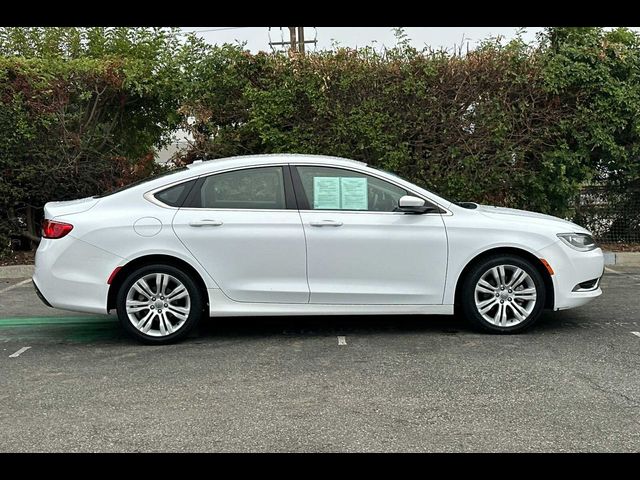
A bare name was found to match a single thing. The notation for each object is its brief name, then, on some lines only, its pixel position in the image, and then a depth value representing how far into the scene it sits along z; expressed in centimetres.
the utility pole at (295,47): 953
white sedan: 553
